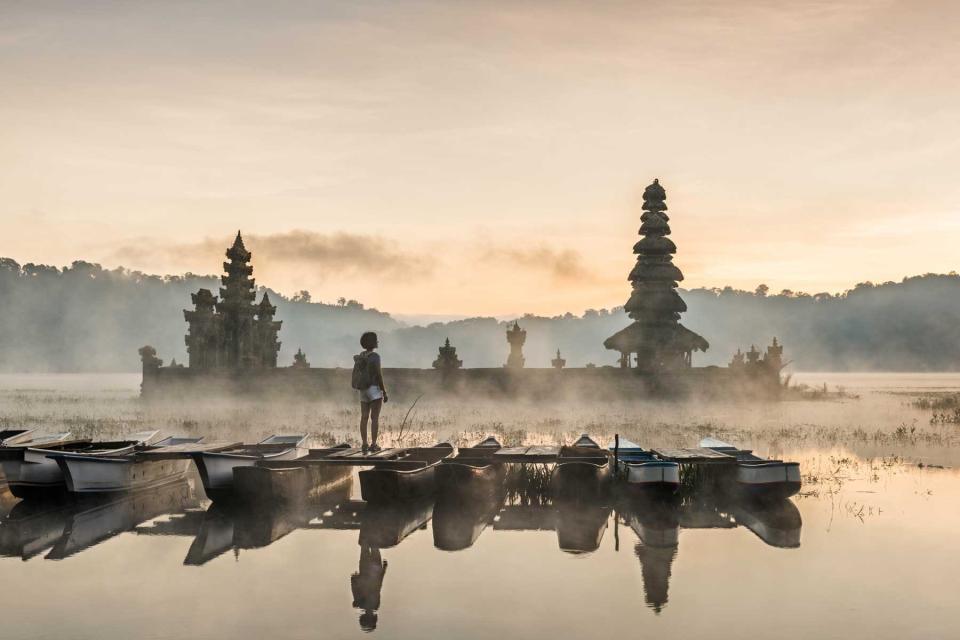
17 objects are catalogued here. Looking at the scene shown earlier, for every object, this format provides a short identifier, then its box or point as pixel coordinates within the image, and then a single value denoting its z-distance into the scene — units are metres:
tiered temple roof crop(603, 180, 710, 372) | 50.06
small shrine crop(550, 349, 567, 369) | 47.97
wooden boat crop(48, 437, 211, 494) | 16.86
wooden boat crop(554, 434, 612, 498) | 16.80
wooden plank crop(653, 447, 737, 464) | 17.89
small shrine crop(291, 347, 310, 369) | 48.97
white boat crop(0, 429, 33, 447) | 19.45
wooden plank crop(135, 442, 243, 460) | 17.70
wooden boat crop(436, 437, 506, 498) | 16.75
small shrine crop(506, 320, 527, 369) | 47.47
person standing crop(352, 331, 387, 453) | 17.56
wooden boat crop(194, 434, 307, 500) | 16.77
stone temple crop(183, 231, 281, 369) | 50.56
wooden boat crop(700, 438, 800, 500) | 16.91
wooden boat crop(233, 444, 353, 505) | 16.55
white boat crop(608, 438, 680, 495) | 16.23
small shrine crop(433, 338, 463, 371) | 46.22
